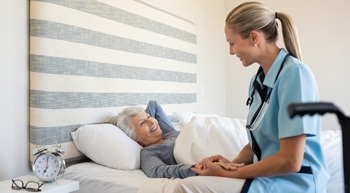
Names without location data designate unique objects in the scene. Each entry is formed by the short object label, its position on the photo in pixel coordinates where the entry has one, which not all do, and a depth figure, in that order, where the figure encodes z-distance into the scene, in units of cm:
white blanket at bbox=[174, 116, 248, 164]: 167
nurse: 110
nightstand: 137
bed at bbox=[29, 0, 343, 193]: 162
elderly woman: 155
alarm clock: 147
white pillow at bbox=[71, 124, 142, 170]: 173
